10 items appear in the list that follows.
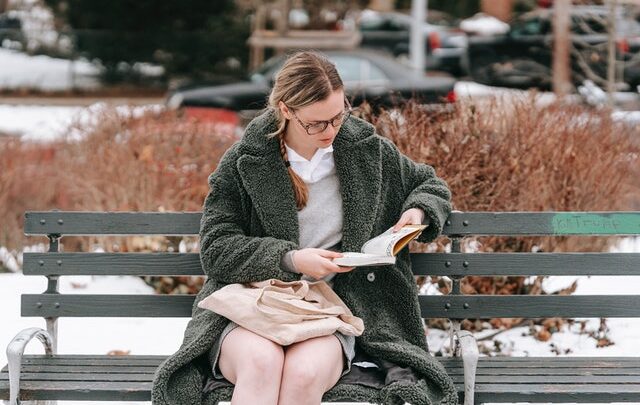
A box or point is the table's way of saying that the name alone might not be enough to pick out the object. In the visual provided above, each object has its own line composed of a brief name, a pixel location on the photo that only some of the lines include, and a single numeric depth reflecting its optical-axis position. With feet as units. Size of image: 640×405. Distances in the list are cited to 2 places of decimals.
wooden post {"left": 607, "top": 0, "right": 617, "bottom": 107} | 39.40
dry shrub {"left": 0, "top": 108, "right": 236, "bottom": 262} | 20.89
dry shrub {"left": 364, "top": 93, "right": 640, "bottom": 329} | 17.70
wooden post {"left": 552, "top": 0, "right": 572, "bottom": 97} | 49.96
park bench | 13.65
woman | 11.91
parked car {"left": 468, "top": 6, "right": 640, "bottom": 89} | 55.03
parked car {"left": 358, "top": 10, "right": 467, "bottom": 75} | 69.36
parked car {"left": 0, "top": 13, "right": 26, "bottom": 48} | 78.48
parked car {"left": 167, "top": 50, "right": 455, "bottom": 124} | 45.42
